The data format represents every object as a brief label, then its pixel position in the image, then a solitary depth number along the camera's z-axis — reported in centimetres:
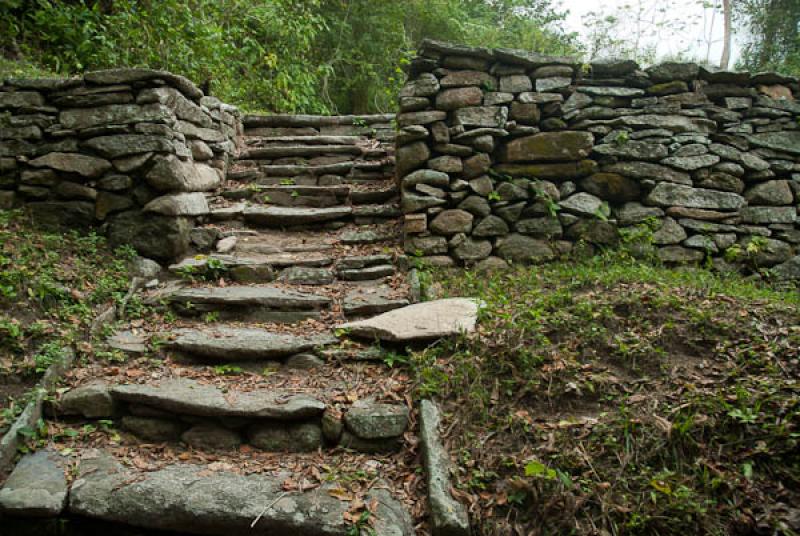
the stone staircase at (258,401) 220
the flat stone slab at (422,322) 305
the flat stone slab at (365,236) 454
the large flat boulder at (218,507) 214
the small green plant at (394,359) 298
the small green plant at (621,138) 441
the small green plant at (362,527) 208
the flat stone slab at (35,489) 215
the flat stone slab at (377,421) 257
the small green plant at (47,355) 279
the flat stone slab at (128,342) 309
